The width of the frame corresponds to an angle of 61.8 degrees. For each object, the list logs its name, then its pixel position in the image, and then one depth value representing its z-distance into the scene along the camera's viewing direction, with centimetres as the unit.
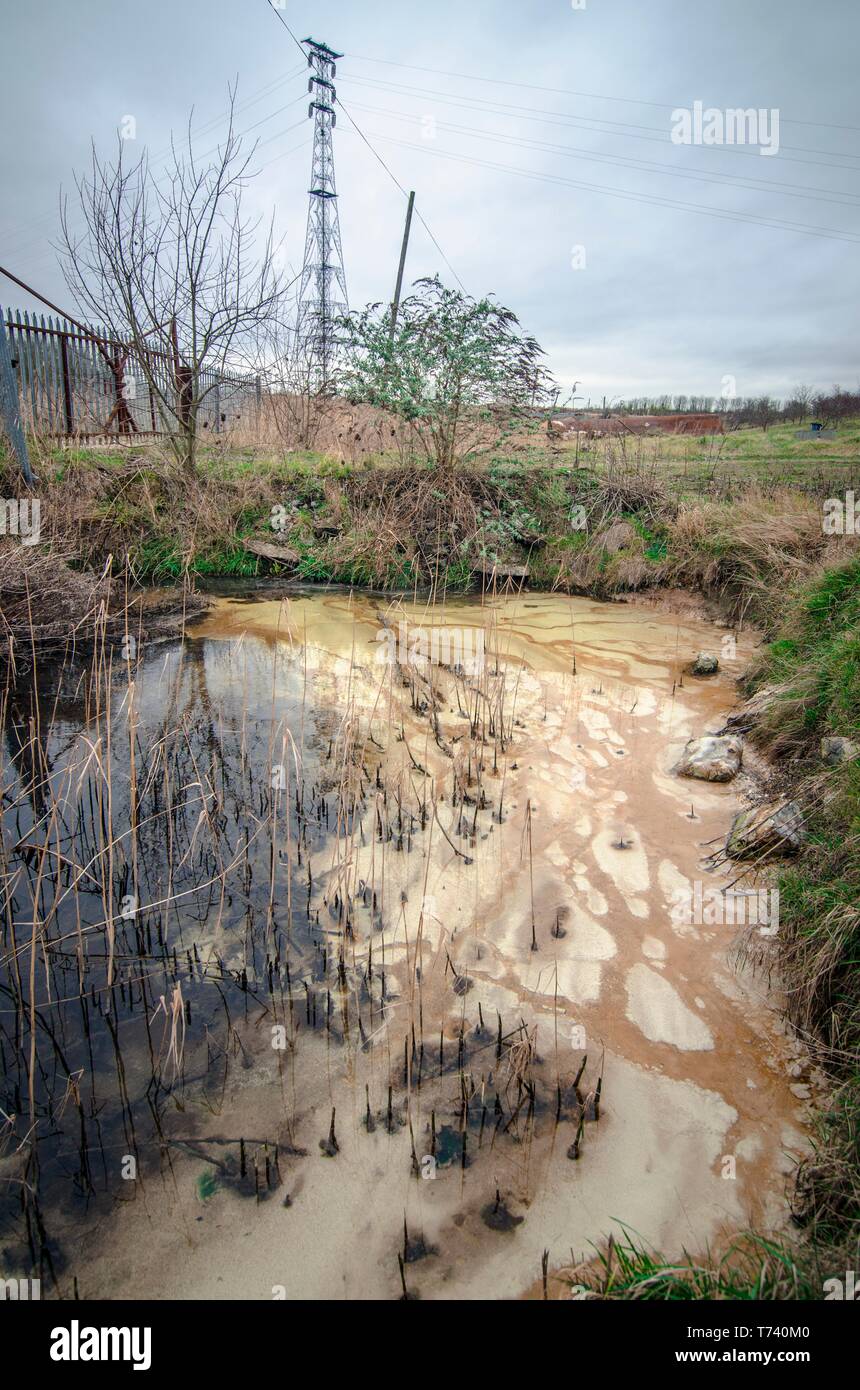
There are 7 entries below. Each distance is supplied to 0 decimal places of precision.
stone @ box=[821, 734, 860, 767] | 344
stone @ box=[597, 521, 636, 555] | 928
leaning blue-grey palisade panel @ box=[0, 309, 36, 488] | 802
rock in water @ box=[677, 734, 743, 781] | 446
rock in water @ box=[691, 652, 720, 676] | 636
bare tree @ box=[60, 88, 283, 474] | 871
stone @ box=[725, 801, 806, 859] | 342
